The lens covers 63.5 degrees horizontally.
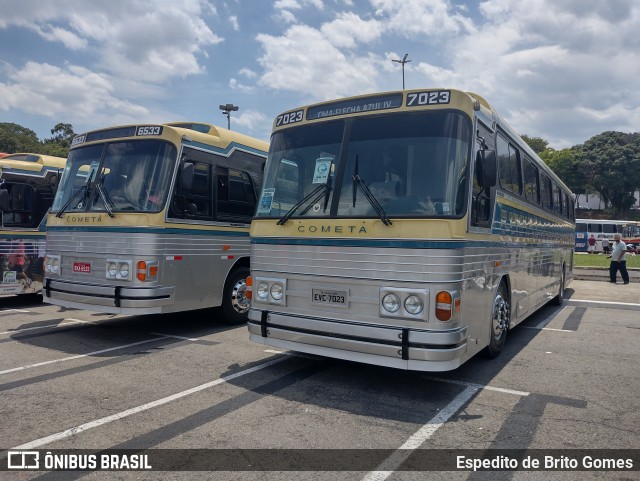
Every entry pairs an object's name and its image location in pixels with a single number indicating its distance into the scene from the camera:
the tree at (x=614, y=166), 57.97
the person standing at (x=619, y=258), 17.62
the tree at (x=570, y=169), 61.25
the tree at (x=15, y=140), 52.69
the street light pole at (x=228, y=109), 27.05
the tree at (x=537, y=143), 72.43
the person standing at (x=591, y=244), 47.53
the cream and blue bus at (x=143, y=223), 7.40
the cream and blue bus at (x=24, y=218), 10.23
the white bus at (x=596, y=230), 47.78
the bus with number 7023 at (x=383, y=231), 4.96
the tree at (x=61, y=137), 60.97
